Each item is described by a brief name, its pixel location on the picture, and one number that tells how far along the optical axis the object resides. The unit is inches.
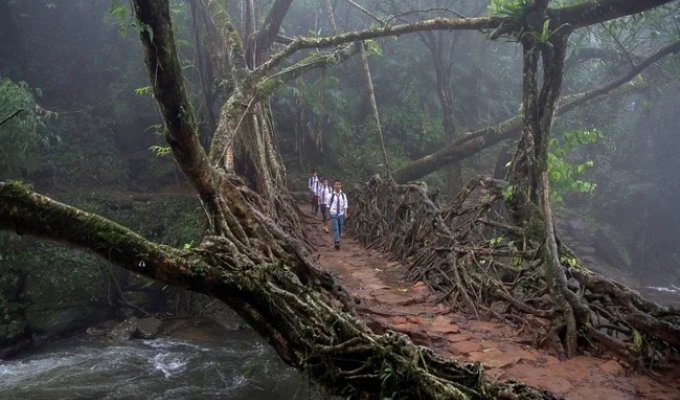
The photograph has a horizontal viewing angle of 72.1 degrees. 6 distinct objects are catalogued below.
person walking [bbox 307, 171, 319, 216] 509.9
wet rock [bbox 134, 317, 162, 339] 374.6
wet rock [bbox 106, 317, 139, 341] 370.8
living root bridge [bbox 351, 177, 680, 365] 163.0
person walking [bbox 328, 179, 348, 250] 367.9
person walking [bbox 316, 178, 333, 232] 461.5
